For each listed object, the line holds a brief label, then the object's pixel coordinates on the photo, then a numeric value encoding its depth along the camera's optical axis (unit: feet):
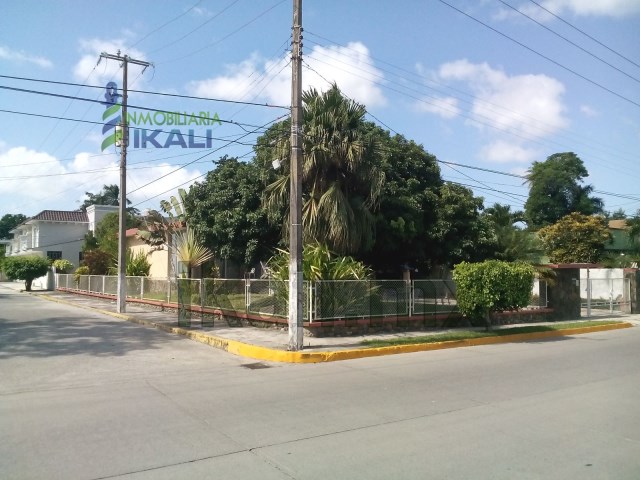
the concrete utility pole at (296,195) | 41.09
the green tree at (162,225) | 88.12
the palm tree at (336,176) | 53.26
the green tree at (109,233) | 122.11
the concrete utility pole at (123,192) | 69.51
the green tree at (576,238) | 112.27
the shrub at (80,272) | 118.26
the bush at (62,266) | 141.59
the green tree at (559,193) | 173.99
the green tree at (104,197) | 270.87
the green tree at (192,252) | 69.36
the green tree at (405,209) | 61.57
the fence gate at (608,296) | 83.05
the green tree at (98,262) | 118.52
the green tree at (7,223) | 306.55
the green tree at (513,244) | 69.67
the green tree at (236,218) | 64.95
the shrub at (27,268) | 136.36
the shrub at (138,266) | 99.50
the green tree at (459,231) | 64.80
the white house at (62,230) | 178.19
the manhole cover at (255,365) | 36.07
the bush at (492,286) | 51.24
